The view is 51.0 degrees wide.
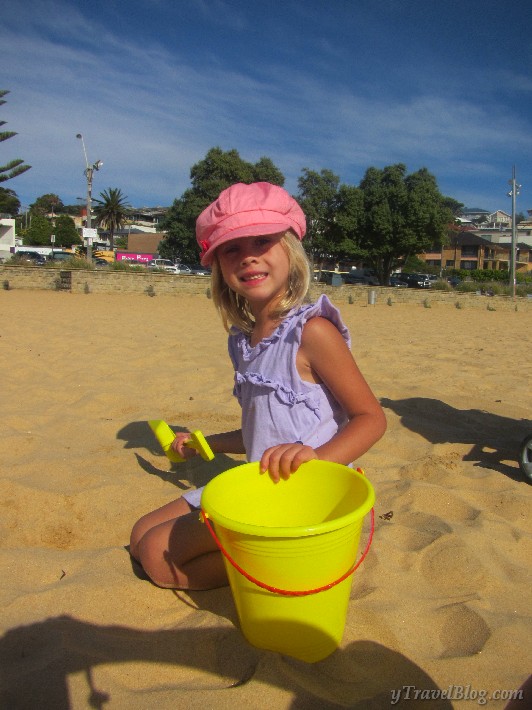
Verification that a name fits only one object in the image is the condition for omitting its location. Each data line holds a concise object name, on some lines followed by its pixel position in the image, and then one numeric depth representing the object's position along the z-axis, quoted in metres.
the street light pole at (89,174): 32.56
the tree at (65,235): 67.44
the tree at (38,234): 66.12
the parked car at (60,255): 40.62
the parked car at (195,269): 36.16
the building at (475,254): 64.56
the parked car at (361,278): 38.05
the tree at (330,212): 32.56
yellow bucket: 1.24
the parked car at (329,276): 21.70
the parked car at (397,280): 37.84
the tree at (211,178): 37.03
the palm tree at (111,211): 63.38
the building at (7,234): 44.99
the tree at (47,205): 104.81
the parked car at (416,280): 37.88
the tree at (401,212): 31.42
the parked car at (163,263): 36.81
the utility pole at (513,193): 30.19
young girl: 1.70
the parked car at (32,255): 38.82
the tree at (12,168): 25.95
